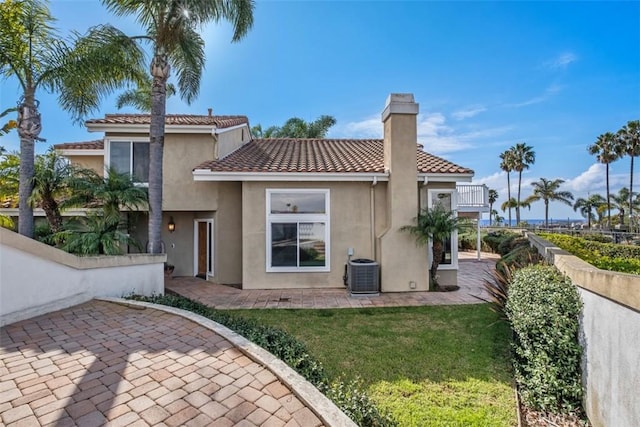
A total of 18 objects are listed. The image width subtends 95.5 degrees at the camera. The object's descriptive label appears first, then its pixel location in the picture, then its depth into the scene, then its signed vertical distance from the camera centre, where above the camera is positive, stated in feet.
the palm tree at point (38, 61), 27.09 +15.74
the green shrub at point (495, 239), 73.28 -4.83
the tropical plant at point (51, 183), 28.73 +3.93
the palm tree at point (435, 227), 33.62 -0.72
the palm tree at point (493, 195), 198.28 +17.65
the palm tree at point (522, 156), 156.25 +34.76
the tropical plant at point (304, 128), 92.48 +30.06
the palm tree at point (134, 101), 60.23 +25.50
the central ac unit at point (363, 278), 33.68 -6.61
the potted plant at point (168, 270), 42.78 -7.15
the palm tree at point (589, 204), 175.63 +9.83
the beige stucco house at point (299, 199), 35.27 +2.88
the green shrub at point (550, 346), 14.75 -6.70
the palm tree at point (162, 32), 29.30 +20.23
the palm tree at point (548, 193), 168.14 +15.97
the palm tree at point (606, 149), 126.11 +31.90
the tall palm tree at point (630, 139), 116.16 +33.66
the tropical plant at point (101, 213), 26.84 +0.95
